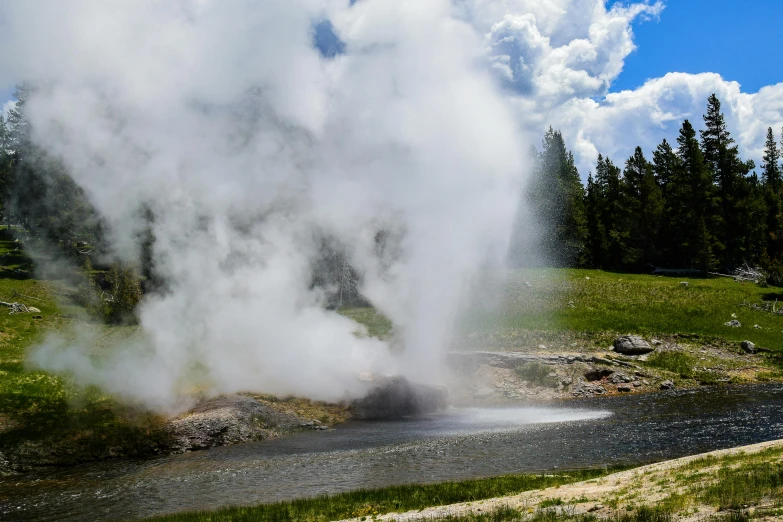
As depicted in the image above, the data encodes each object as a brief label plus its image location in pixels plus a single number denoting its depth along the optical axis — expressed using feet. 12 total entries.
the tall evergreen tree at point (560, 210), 350.02
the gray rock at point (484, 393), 163.29
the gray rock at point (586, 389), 160.35
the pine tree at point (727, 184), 317.01
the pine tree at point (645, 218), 337.11
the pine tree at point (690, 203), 314.35
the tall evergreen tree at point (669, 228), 338.34
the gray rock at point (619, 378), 166.09
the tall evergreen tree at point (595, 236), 350.64
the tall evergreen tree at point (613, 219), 340.59
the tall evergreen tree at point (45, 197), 170.30
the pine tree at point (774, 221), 267.47
